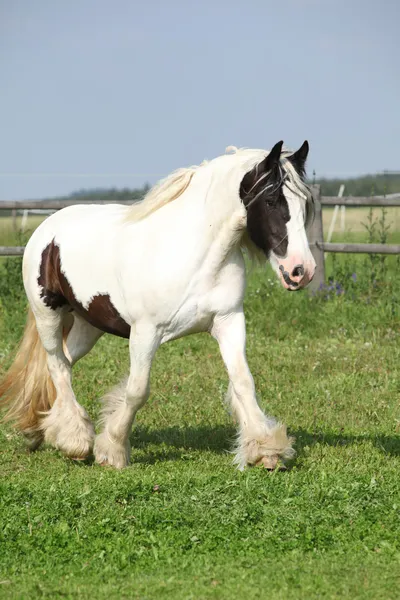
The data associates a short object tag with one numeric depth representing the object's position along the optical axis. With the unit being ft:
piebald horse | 33.84
